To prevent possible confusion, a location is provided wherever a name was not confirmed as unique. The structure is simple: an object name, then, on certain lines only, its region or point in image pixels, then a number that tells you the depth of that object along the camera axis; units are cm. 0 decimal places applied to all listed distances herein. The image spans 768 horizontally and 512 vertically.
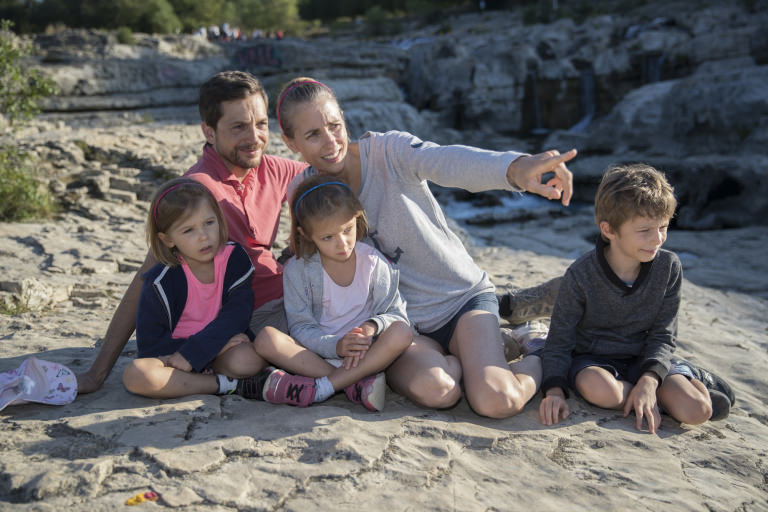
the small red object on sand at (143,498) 169
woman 240
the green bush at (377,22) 3058
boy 236
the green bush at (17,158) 541
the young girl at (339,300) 244
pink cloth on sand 228
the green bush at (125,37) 1627
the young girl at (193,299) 250
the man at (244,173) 285
